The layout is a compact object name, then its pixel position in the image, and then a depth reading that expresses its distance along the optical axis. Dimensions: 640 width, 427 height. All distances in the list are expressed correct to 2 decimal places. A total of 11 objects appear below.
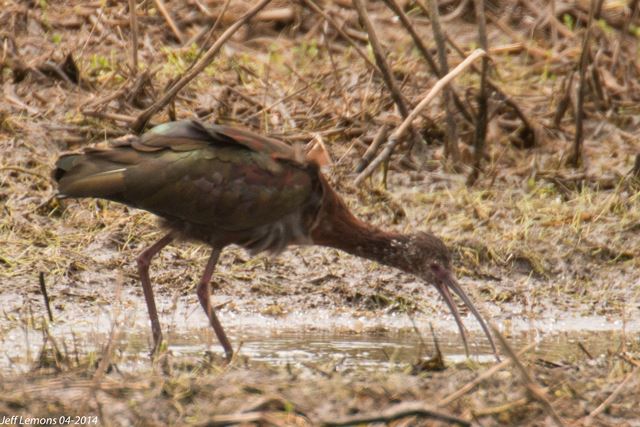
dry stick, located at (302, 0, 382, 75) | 18.50
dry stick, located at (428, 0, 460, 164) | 19.30
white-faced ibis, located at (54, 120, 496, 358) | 13.52
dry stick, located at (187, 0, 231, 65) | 17.52
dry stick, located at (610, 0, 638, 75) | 23.02
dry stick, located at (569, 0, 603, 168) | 19.81
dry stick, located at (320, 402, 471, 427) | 9.30
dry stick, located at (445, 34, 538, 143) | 20.50
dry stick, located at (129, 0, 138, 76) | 18.75
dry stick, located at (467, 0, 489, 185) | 19.63
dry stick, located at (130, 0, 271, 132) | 16.95
